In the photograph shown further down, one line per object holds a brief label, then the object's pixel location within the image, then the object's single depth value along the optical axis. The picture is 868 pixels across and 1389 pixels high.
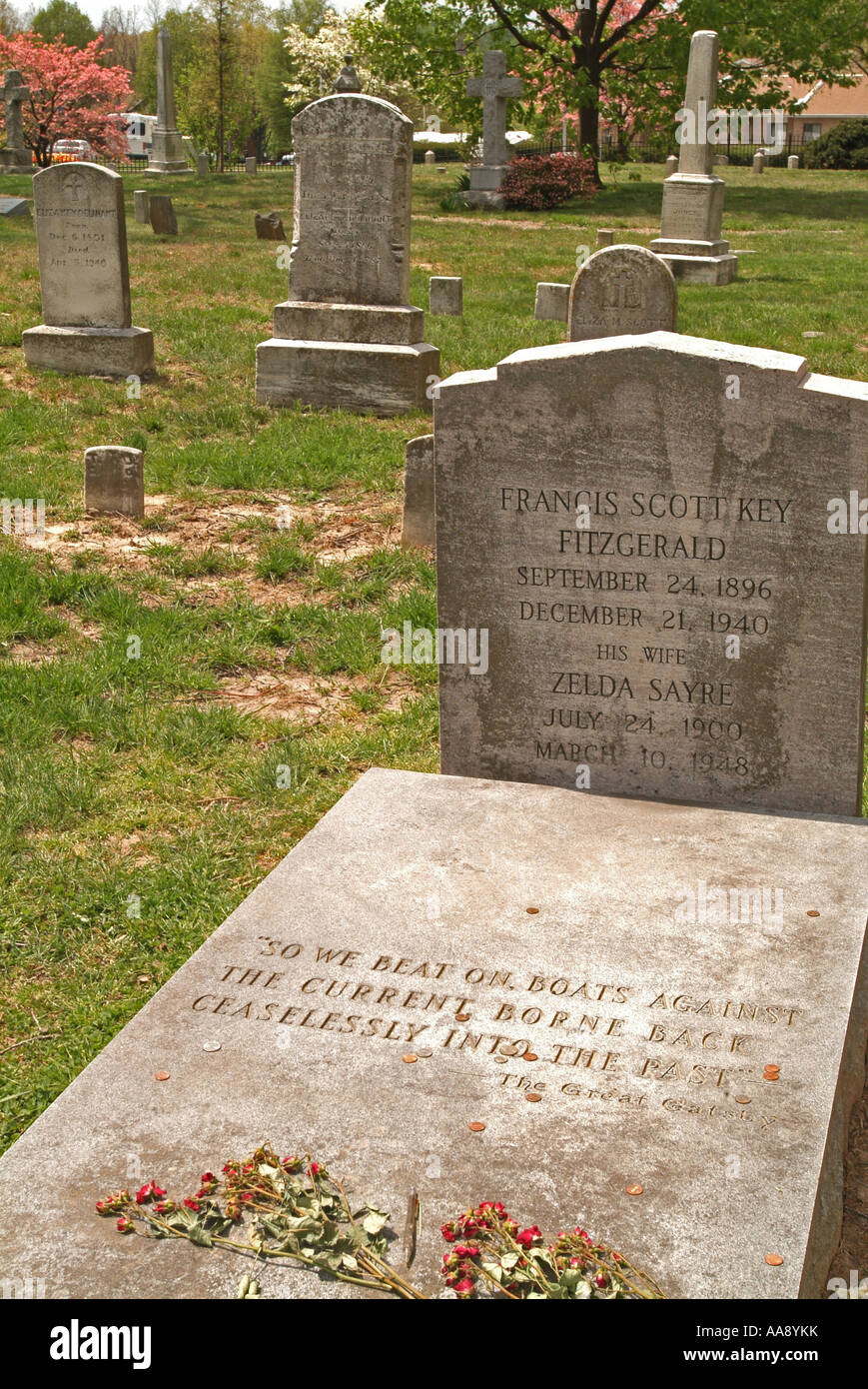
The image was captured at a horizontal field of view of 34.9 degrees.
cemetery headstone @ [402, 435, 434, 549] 7.73
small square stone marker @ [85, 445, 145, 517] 8.37
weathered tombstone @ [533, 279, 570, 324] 15.18
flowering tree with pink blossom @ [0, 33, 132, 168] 34.34
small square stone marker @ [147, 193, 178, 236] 21.20
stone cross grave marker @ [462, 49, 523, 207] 26.86
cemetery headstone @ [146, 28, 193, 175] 32.50
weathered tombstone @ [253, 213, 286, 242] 21.05
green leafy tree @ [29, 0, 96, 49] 58.53
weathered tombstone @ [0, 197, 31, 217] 22.19
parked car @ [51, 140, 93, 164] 33.06
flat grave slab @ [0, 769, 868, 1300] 2.62
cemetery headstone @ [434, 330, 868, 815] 4.08
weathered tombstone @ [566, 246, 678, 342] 9.11
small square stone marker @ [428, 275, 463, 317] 15.19
